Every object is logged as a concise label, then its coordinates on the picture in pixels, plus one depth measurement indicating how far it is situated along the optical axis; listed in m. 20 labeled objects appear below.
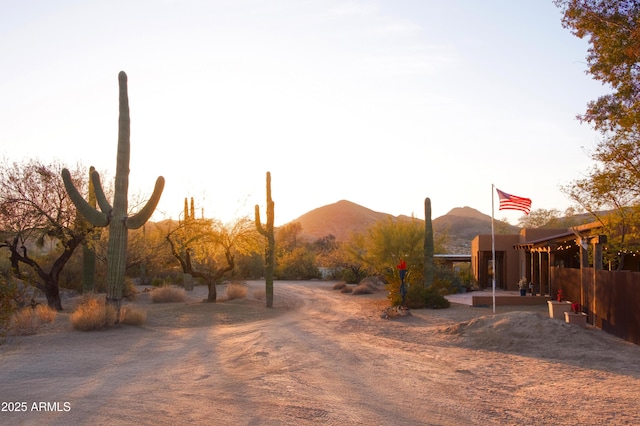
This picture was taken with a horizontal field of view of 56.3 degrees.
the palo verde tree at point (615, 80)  14.46
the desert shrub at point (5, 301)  13.78
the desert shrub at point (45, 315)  17.89
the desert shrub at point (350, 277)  44.77
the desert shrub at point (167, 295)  27.29
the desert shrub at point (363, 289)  35.44
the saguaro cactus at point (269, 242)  25.19
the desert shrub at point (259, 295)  30.28
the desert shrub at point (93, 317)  16.73
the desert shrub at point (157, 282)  37.97
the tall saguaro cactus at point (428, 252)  26.34
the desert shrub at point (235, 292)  28.67
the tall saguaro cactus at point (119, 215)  17.73
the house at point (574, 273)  15.23
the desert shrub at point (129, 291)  28.43
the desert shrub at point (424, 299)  24.39
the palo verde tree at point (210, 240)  25.91
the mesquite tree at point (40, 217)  21.95
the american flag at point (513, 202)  21.78
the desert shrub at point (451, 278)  33.56
